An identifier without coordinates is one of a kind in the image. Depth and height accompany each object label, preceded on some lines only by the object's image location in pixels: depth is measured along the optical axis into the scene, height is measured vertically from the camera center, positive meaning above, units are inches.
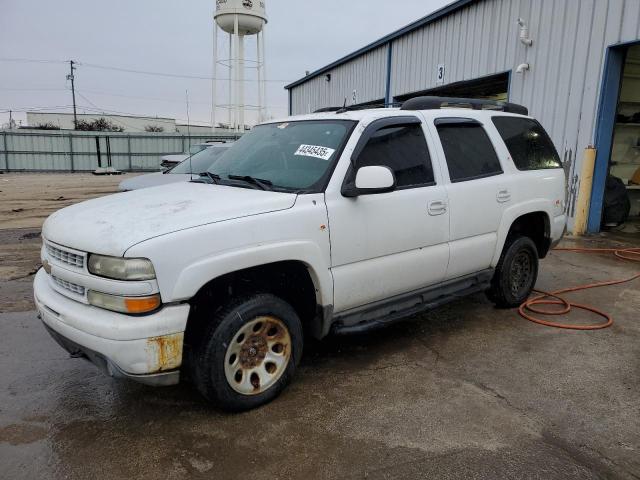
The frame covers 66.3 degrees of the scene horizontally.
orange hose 183.3 -58.3
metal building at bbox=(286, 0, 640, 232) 332.5 +82.2
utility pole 2251.5 +305.2
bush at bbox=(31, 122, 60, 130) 2650.1 +134.6
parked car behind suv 316.9 -12.7
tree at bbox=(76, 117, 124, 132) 2159.2 +112.4
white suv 105.9 -22.4
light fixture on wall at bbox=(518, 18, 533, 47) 386.6 +100.8
